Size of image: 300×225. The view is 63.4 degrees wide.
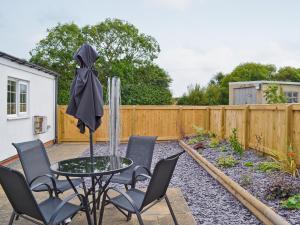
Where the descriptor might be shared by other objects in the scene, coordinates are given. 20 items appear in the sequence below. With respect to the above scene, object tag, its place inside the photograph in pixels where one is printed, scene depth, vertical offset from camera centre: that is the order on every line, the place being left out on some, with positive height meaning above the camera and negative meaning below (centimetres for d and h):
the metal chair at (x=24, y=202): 213 -89
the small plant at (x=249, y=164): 497 -113
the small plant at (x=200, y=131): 904 -83
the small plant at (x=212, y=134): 868 -92
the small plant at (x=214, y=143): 720 -103
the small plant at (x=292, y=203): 303 -118
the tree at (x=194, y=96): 1489 +80
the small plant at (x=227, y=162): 515 -114
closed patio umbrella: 279 +18
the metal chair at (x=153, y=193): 242 -90
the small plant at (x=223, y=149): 650 -108
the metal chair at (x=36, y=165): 306 -76
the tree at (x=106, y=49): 1764 +439
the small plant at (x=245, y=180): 395 -119
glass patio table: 268 -72
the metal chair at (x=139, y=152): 376 -69
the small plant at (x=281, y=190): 335 -113
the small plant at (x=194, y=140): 823 -109
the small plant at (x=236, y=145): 579 -89
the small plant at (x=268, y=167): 446 -108
